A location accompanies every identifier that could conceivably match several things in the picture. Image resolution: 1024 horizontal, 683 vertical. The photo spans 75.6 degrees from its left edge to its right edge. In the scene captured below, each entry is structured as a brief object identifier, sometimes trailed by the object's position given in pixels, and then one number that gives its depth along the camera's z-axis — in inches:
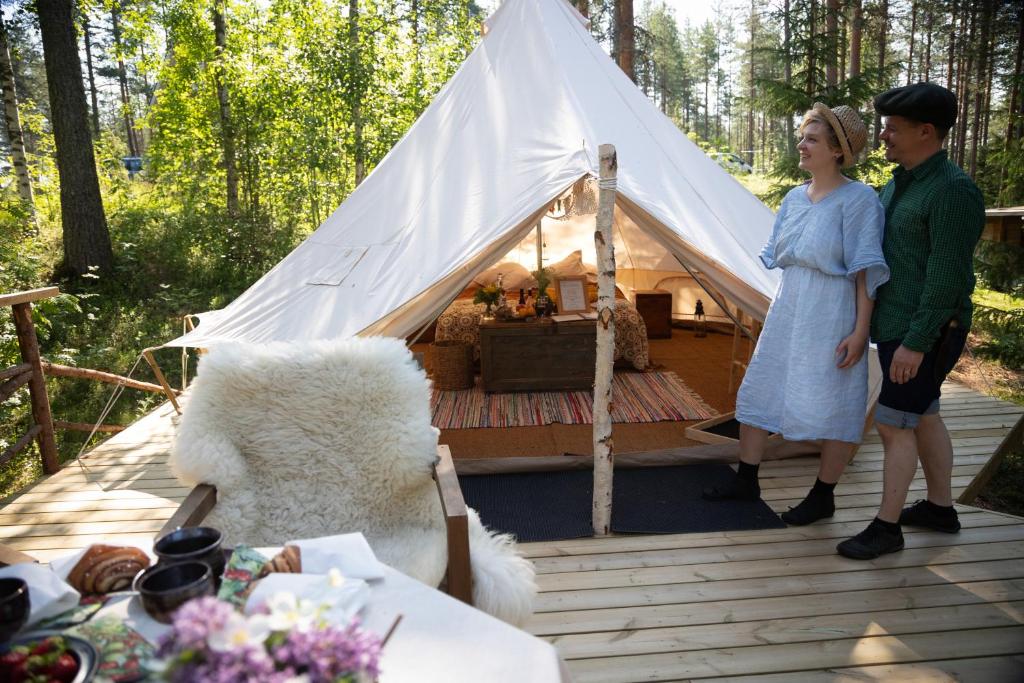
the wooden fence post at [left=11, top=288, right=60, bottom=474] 128.5
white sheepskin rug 74.1
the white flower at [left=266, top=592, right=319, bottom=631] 26.1
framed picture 194.2
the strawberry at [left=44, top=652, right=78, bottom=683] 30.4
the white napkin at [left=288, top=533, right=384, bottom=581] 42.8
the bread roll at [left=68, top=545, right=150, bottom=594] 40.8
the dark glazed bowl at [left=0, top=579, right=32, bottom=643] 33.5
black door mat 106.3
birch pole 102.3
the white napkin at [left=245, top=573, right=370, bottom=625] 37.2
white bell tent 117.7
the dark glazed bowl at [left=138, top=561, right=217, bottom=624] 35.9
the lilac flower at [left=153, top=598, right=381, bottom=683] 23.4
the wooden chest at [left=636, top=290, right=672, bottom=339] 242.8
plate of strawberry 29.7
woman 92.3
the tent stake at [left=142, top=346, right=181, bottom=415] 127.8
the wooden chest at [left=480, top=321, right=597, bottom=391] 181.0
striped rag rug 160.7
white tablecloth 35.1
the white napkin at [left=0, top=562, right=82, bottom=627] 36.9
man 83.4
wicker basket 186.4
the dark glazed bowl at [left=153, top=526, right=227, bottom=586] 39.9
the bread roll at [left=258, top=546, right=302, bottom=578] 40.9
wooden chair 63.7
